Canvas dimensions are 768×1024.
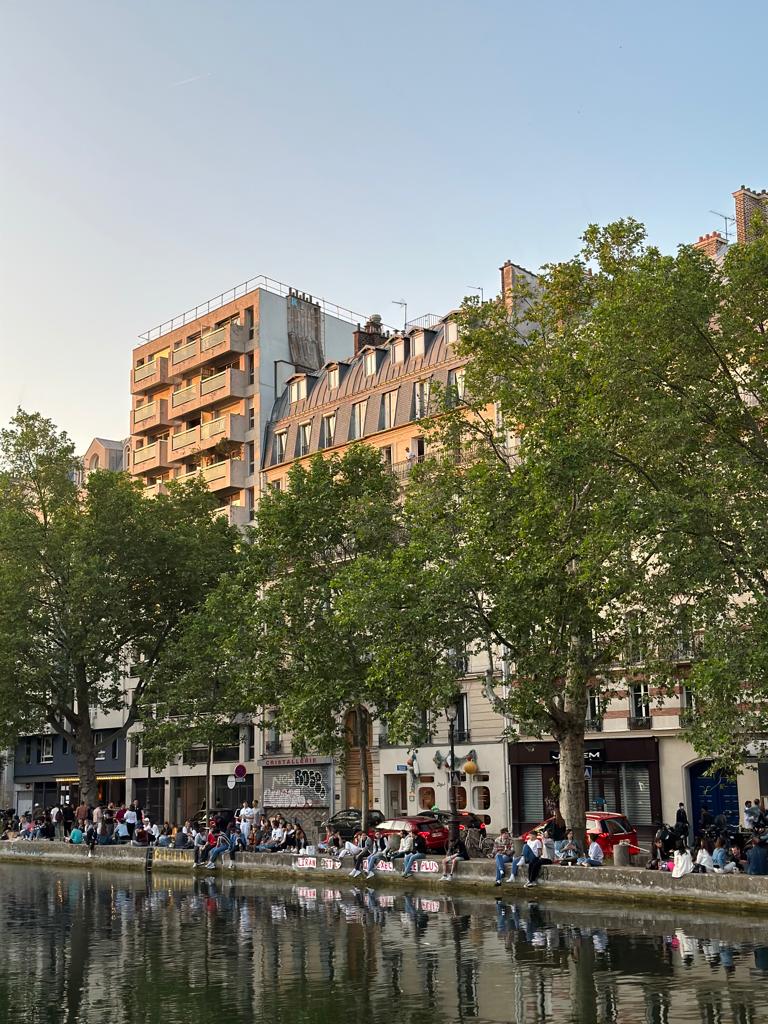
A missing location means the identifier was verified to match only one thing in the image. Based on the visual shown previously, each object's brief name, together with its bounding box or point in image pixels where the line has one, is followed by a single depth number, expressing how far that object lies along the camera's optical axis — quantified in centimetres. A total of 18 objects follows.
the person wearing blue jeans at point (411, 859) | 3281
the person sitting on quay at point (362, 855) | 3417
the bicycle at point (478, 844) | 3669
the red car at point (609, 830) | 3731
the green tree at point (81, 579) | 5194
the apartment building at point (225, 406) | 6775
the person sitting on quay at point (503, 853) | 2972
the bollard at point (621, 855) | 3070
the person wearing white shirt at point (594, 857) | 2944
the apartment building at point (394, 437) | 5243
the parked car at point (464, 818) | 4247
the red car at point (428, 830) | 3994
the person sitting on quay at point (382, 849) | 3384
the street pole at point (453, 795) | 3316
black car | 4603
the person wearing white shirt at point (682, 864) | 2562
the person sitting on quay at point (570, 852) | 3006
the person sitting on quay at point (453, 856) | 3144
